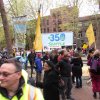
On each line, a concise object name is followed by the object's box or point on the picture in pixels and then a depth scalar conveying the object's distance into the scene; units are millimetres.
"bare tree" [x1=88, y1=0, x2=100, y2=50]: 10887
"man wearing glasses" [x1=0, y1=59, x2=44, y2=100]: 1111
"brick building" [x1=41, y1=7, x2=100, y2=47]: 25385
